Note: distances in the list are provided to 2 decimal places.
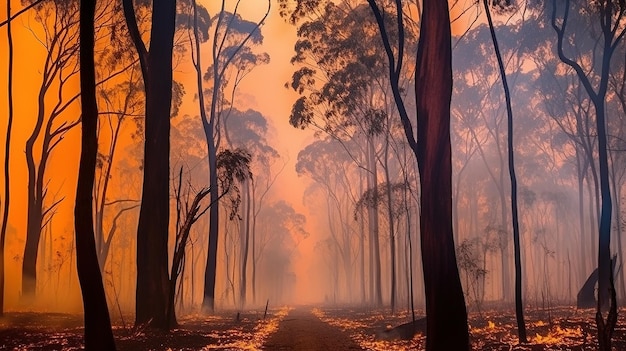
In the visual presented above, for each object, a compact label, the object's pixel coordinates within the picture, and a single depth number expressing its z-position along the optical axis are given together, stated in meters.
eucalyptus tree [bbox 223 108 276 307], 43.25
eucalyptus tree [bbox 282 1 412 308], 25.00
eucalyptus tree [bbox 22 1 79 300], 20.89
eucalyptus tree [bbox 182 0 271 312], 25.53
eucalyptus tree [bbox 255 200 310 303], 63.78
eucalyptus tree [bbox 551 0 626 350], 16.41
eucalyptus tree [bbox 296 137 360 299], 47.94
